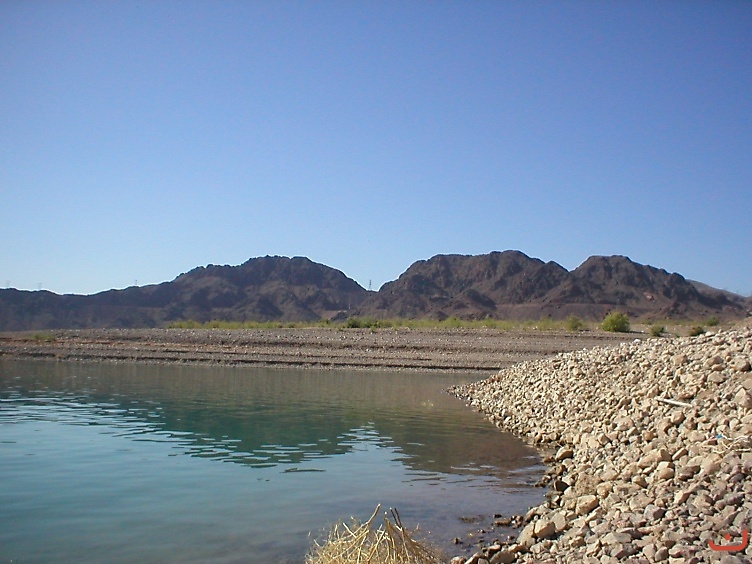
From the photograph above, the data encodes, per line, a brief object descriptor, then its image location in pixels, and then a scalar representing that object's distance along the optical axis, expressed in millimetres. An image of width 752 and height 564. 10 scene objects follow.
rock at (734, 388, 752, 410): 9102
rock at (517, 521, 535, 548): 7548
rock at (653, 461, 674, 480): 7961
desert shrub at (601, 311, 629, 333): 51438
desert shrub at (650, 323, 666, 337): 45547
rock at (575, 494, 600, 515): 8203
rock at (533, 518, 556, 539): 7656
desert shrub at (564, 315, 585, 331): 53988
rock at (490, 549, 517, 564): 7203
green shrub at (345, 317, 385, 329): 55872
